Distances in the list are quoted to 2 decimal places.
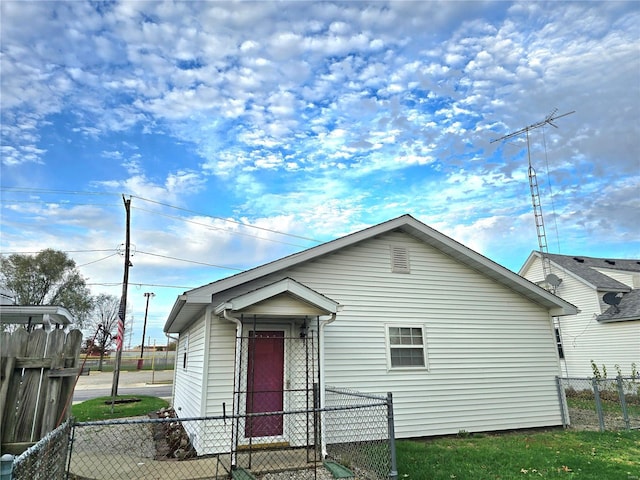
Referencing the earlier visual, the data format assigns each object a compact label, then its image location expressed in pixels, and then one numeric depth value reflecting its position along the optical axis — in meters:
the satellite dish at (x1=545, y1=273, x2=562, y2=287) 19.86
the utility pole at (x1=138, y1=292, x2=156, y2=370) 41.19
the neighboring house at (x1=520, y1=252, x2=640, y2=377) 17.06
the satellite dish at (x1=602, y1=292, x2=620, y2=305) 18.22
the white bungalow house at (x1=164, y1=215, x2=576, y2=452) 7.45
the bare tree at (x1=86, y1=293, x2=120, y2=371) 47.47
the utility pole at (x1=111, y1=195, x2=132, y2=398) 16.12
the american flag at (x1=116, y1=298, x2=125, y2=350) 15.32
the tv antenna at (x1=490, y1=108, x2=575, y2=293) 19.56
